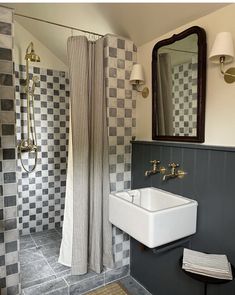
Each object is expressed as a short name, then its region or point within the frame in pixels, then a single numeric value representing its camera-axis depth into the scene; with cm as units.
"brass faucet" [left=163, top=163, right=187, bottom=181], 162
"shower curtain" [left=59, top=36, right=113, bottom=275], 177
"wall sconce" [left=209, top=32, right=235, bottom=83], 125
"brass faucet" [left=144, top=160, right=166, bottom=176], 179
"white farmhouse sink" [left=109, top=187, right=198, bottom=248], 132
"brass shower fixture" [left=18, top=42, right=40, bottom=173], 259
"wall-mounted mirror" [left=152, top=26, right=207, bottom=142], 149
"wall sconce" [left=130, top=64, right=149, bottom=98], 186
